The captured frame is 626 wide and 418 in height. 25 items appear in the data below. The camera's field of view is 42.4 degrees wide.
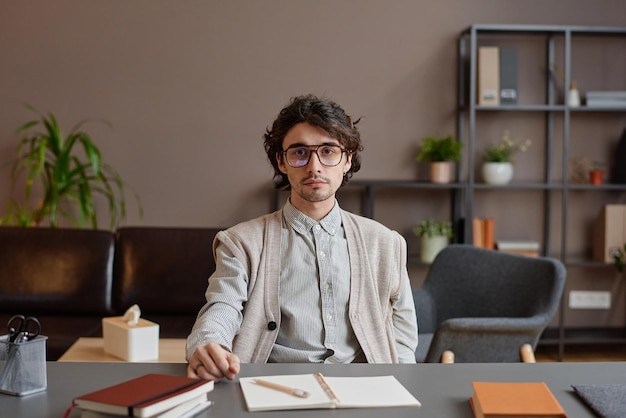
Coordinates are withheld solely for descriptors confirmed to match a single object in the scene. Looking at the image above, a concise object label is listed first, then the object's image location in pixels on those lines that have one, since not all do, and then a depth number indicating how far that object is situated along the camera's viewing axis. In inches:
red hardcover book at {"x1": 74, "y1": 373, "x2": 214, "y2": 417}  49.1
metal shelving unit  175.8
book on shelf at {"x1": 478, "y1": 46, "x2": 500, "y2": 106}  175.6
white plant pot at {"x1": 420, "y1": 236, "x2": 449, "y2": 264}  175.9
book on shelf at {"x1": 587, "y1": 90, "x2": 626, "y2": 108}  178.1
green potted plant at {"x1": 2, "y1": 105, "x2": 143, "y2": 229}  165.0
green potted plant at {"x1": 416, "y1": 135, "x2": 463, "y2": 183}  174.6
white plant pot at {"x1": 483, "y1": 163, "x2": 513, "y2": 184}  177.8
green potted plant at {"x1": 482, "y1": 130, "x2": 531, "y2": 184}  177.8
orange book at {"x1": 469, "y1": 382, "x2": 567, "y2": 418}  51.1
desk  53.6
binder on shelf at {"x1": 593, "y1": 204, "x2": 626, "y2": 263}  178.7
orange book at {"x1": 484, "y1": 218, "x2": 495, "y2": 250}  178.4
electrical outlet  188.1
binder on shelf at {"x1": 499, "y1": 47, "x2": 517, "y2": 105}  177.5
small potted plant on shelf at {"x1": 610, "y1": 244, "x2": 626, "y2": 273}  175.6
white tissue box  112.6
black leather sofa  147.3
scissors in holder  57.6
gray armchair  111.0
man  76.1
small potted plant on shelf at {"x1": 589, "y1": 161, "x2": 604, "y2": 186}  179.6
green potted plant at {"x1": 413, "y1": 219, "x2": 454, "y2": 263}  175.9
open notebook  54.2
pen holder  56.2
